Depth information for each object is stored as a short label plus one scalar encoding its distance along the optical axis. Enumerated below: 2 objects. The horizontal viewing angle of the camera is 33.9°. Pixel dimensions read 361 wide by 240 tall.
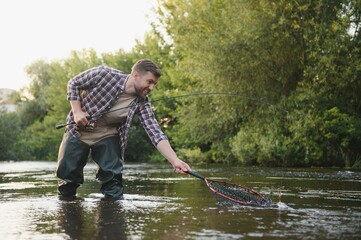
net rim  6.14
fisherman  6.75
